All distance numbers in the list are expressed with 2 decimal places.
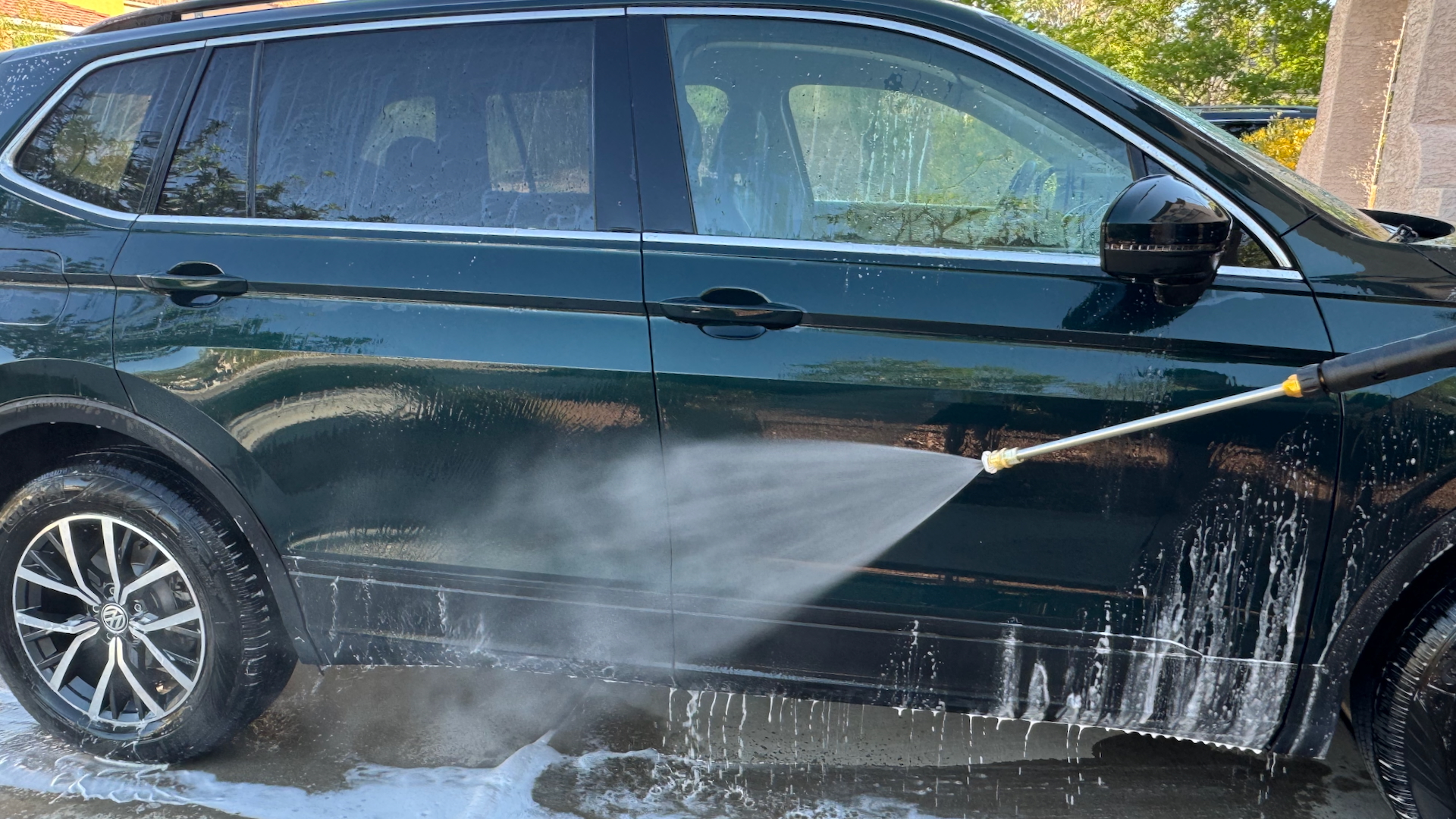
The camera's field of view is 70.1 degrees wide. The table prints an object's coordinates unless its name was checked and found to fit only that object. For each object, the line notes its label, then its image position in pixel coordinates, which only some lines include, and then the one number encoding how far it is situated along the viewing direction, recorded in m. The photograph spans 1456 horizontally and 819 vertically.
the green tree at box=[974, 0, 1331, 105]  14.55
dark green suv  2.12
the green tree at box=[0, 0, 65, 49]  15.07
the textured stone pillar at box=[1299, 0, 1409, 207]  8.40
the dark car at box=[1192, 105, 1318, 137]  8.66
